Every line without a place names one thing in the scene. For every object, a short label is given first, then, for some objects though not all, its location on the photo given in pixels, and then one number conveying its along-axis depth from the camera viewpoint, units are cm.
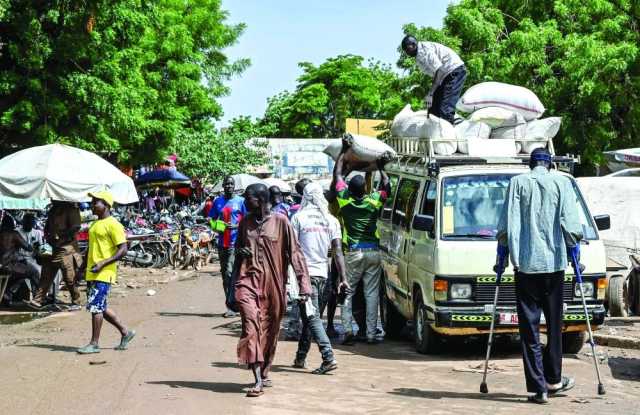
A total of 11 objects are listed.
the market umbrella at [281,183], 1830
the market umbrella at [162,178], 3991
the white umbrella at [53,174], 1636
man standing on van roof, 1292
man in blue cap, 835
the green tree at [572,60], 2819
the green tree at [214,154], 4406
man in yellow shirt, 1105
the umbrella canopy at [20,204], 2199
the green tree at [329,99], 6944
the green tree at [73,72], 2048
